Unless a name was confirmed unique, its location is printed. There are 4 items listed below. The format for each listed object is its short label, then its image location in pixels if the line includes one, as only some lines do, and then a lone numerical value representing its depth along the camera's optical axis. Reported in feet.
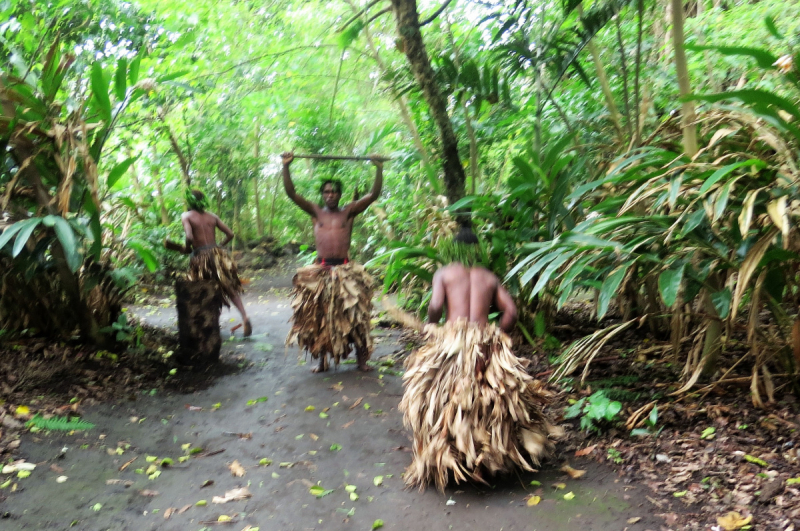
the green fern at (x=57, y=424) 9.70
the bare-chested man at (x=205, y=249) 16.87
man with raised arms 13.69
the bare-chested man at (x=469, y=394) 7.85
